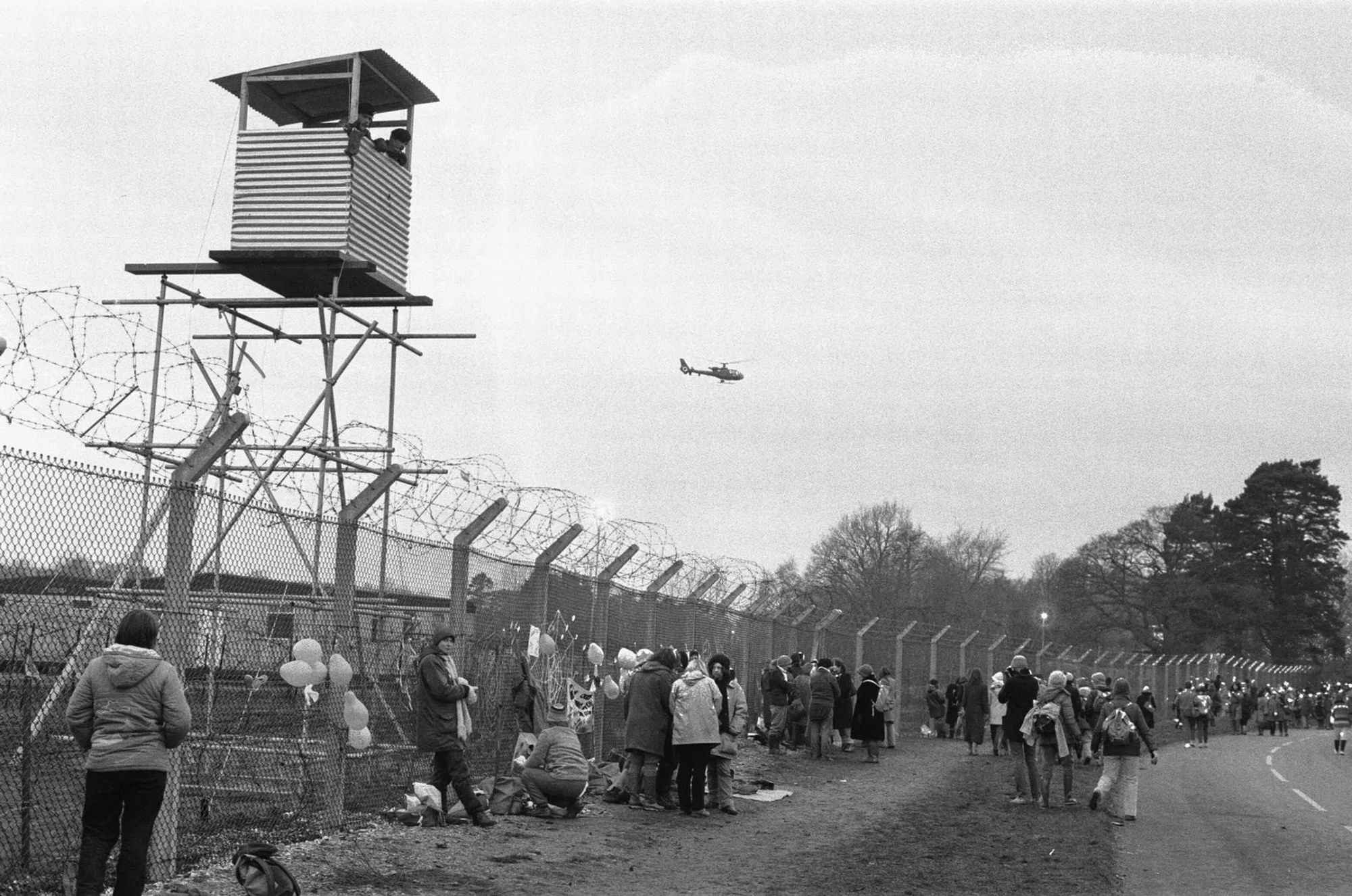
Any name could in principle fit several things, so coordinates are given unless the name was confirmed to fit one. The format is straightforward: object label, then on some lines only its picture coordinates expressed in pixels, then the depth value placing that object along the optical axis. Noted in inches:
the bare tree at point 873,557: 3176.7
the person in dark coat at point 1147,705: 1099.7
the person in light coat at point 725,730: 568.7
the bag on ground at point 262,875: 297.7
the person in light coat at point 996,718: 1016.7
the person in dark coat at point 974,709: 1018.7
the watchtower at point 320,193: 754.8
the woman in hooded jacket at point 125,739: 263.3
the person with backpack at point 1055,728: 622.5
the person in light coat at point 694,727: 538.0
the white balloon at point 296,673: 362.0
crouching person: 491.2
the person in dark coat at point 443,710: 432.5
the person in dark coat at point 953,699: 1207.6
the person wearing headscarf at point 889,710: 979.9
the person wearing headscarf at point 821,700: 851.4
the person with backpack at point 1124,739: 587.8
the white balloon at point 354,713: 393.4
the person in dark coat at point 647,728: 554.3
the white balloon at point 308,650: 373.7
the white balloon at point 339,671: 387.5
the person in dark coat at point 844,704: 919.0
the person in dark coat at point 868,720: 908.6
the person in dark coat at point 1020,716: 647.8
